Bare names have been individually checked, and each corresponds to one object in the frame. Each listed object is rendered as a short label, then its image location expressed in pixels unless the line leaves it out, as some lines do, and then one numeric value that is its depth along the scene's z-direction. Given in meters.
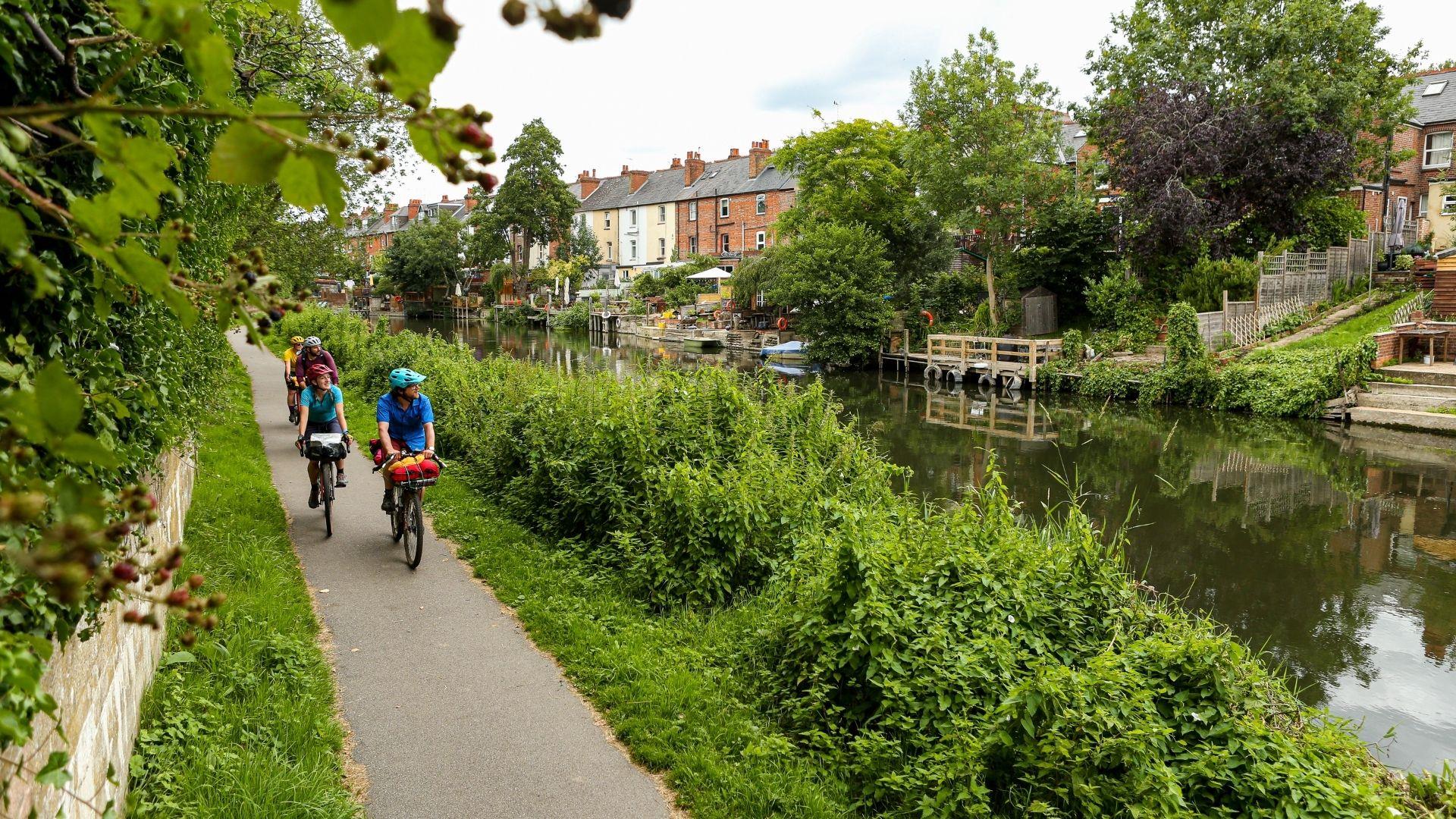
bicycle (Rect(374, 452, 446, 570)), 8.68
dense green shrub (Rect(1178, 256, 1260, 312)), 30.45
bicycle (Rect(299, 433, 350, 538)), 9.70
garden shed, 36.50
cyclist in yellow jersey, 13.34
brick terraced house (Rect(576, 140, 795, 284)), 65.62
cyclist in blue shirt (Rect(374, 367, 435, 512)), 9.09
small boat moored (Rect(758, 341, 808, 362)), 39.97
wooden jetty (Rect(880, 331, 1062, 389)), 31.89
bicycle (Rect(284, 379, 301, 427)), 14.02
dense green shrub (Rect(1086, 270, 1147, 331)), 32.16
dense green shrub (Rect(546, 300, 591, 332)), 64.31
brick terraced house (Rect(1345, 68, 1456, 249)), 42.34
